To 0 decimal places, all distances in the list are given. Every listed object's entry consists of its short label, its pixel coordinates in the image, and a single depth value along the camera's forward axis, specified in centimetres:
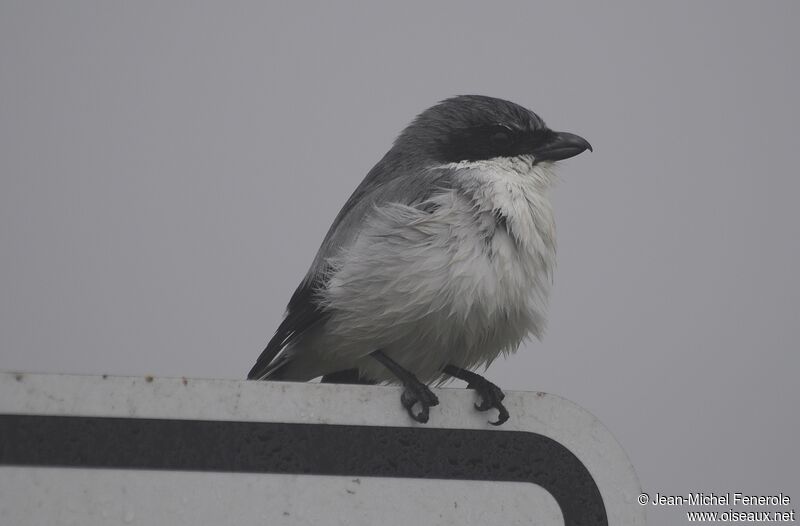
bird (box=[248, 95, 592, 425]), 354
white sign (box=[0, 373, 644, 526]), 316
